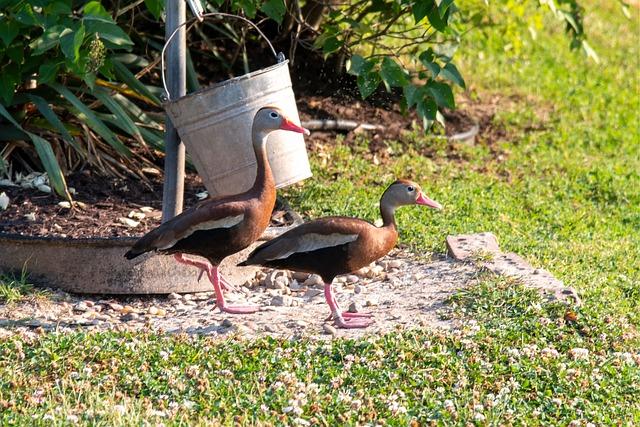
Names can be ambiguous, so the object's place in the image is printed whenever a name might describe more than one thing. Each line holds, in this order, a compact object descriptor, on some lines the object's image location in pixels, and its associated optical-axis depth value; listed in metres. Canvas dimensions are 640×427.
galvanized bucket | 12.42
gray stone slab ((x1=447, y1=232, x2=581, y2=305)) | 12.11
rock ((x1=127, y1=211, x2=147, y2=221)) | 14.34
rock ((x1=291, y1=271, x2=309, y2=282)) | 13.69
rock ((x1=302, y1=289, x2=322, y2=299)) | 13.09
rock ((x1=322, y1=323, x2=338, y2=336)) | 11.34
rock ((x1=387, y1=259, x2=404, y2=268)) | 13.77
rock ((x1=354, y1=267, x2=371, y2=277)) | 13.65
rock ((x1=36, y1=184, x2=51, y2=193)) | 14.88
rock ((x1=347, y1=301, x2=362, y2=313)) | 12.12
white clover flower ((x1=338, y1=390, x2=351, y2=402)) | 9.68
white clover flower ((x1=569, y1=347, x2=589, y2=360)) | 10.76
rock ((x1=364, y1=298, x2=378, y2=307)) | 12.51
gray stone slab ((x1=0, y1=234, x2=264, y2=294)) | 12.64
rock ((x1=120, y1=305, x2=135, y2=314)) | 12.45
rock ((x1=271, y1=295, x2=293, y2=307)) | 12.65
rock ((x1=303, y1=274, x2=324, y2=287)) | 13.55
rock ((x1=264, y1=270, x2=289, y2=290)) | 13.39
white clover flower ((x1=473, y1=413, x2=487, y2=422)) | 9.41
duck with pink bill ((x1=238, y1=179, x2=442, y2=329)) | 11.42
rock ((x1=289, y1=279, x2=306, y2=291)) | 13.43
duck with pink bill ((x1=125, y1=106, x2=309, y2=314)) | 11.66
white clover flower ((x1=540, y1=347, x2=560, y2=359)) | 10.70
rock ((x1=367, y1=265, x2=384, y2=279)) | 13.60
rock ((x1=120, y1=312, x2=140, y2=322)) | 12.19
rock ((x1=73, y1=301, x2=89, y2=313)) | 12.44
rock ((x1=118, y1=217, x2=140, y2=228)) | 14.00
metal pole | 12.70
